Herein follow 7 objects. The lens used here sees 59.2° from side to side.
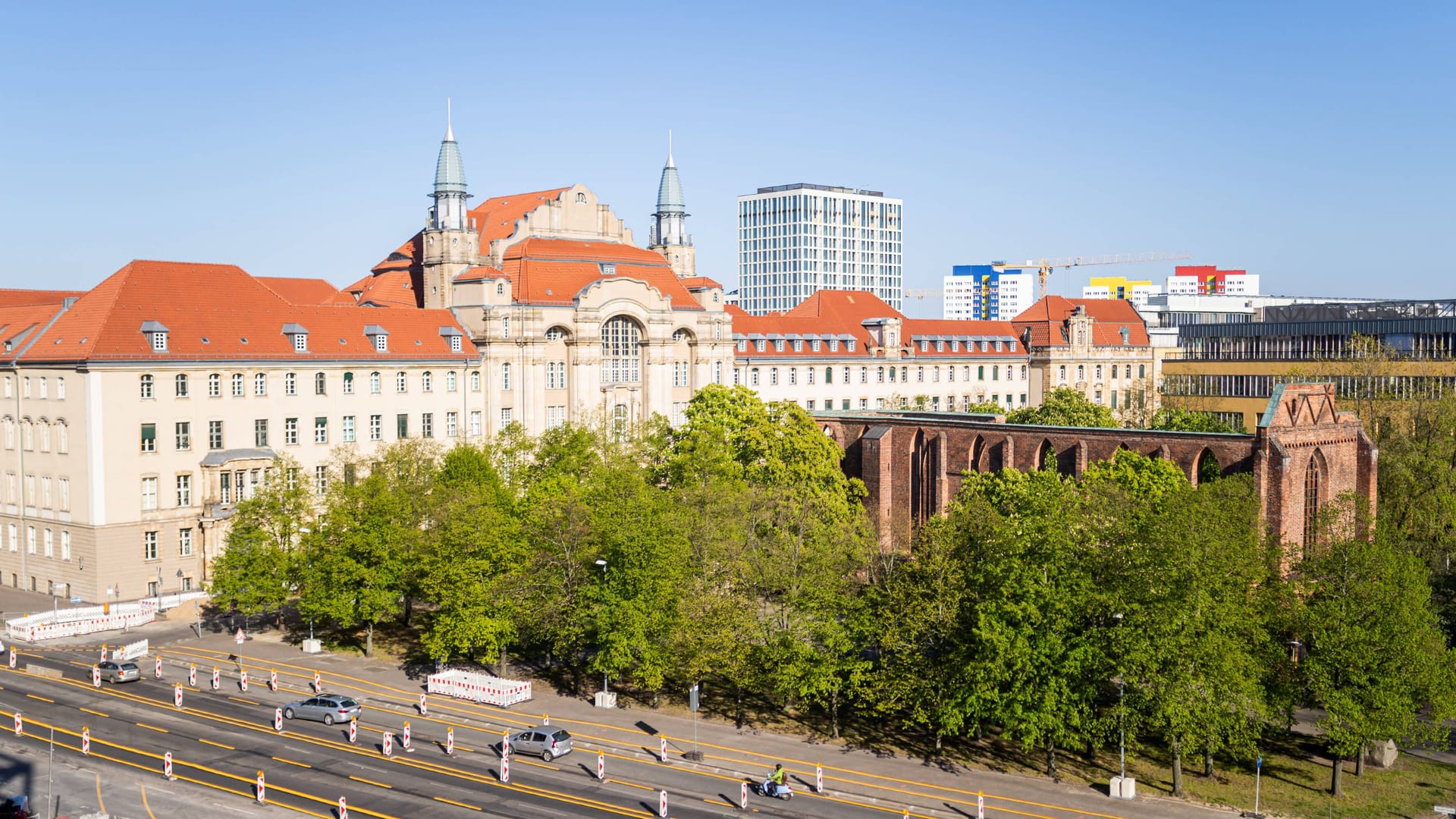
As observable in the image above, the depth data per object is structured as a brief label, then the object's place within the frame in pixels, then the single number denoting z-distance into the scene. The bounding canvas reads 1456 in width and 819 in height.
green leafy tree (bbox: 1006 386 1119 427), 106.06
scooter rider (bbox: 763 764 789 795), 48.41
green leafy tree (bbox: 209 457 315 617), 70.06
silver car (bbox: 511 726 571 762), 52.06
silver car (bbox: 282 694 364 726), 56.53
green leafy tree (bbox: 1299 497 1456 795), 49.94
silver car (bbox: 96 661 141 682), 62.72
